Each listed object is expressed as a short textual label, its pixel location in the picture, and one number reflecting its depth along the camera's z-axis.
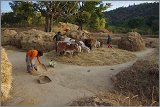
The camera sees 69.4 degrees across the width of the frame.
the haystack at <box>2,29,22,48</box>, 6.37
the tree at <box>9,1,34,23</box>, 8.83
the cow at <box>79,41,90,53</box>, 5.17
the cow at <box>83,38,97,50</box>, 5.47
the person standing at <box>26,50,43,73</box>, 3.77
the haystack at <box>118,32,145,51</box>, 6.50
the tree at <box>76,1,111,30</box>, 10.11
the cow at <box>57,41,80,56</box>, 4.85
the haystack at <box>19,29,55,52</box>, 6.03
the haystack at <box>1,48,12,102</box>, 2.85
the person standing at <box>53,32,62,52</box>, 5.45
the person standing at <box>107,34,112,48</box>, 6.79
